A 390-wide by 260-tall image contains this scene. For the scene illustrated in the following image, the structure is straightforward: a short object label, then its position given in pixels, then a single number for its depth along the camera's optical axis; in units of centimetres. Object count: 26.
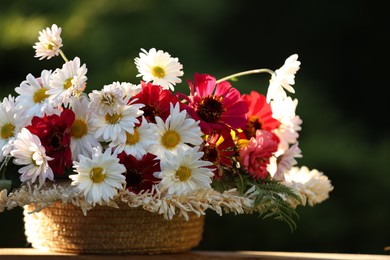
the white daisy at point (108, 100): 185
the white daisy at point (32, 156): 185
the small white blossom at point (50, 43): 194
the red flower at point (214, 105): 191
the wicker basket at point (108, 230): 189
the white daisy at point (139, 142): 185
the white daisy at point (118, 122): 185
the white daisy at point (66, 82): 186
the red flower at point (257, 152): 196
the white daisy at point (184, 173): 184
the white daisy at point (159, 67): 195
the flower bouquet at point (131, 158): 184
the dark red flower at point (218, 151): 190
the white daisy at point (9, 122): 190
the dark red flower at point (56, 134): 187
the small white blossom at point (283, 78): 196
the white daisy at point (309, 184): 199
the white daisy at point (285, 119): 204
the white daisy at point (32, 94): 191
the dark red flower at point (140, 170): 186
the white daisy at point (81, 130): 187
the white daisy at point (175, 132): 187
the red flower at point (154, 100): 190
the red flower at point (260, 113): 202
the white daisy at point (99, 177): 182
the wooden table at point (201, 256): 189
